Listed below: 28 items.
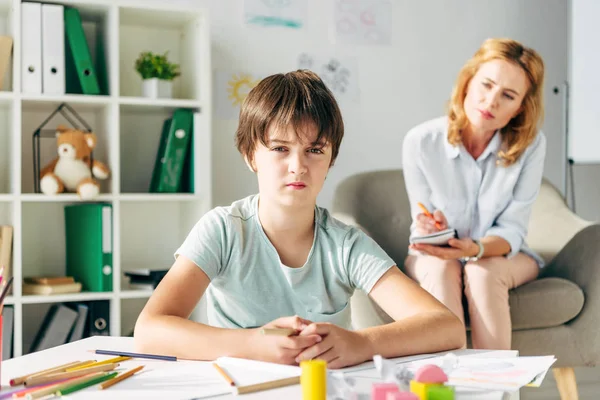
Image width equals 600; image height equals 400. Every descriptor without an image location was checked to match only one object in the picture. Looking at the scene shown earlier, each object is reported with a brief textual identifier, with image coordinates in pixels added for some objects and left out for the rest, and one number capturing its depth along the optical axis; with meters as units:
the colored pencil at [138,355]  0.99
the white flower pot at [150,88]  2.62
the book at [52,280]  2.45
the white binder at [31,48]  2.39
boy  1.24
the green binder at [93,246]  2.45
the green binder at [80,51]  2.48
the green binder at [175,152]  2.61
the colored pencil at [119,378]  0.83
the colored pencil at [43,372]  0.83
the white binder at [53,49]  2.42
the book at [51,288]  2.41
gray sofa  2.10
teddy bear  2.43
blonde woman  2.17
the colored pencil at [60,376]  0.82
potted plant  2.63
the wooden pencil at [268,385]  0.80
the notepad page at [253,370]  0.86
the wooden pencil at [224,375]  0.84
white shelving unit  2.42
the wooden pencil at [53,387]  0.77
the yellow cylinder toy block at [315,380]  0.73
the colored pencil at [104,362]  0.89
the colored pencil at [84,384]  0.79
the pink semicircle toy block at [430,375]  0.74
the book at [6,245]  2.36
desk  0.79
